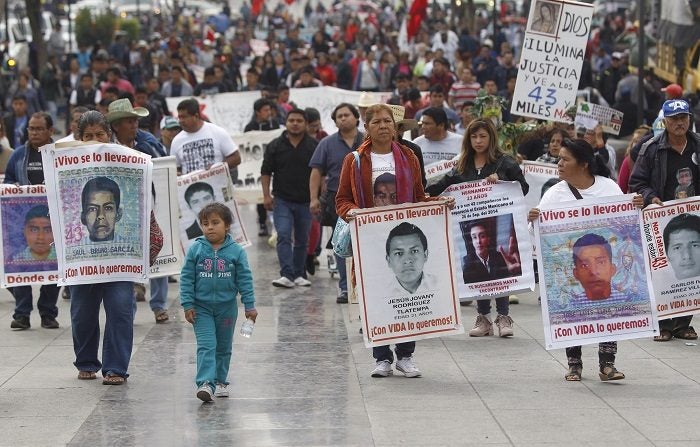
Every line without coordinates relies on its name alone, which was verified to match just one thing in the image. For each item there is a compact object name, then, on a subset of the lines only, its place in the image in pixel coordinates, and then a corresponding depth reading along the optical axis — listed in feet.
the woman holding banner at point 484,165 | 38.22
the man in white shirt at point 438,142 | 45.65
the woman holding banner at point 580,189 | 32.91
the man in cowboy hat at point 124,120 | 39.34
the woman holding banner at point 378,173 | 33.45
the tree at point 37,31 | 120.88
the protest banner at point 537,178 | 45.37
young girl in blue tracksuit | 31.12
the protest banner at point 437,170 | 43.78
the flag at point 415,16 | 119.75
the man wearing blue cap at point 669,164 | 38.01
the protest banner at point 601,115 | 53.01
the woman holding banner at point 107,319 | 33.12
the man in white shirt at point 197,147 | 48.01
